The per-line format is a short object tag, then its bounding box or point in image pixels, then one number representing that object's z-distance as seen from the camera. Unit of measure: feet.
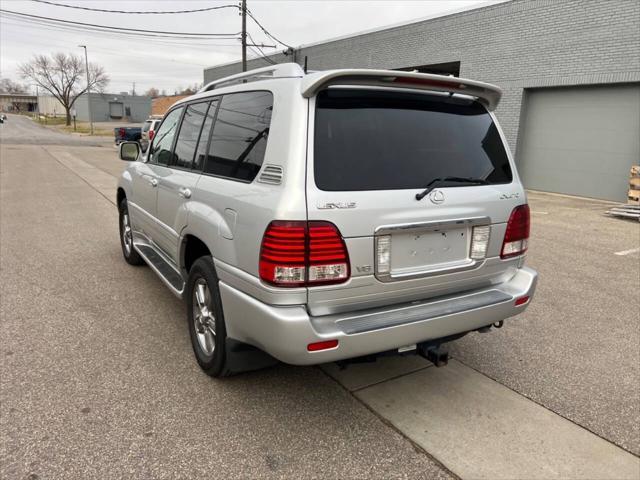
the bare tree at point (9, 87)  415.54
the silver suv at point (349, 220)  7.75
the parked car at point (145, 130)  79.82
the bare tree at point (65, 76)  247.91
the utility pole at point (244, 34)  76.02
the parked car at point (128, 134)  103.76
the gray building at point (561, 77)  39.58
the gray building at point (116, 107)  264.93
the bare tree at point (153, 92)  423.84
